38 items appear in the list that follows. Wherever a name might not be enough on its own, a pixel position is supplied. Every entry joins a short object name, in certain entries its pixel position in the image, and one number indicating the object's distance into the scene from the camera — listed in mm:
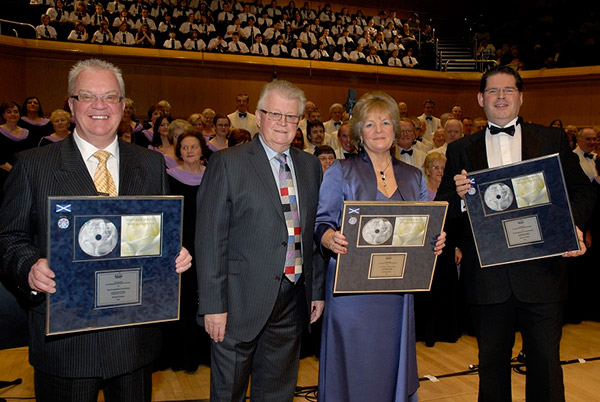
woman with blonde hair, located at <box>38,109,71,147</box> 7352
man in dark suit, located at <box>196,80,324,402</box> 2682
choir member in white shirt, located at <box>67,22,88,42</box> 12438
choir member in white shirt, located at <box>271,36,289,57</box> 14445
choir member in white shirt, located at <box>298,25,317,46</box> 15232
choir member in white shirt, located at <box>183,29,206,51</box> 13594
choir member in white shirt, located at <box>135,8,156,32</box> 13484
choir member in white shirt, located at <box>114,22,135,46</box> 12930
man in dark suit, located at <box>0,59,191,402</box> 2133
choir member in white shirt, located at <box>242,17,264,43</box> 14679
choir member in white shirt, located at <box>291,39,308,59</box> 14461
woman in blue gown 2967
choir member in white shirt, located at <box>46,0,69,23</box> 12641
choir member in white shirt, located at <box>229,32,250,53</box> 14117
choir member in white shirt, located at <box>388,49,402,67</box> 15586
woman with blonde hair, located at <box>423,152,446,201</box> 5730
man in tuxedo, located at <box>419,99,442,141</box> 12375
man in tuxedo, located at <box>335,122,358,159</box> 6687
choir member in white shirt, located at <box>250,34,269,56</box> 14289
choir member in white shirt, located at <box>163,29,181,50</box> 13484
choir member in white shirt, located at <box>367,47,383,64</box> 15252
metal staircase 16703
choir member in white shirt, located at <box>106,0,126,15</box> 13469
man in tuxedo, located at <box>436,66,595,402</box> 3010
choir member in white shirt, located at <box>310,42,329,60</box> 14875
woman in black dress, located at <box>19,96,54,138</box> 8797
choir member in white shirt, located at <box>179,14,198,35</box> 13969
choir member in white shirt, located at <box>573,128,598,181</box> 8266
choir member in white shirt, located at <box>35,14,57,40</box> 12328
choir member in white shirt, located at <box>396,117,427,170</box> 7845
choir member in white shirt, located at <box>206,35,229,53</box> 13844
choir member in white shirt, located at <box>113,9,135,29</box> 13195
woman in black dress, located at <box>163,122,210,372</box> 4785
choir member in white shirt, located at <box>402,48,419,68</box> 15852
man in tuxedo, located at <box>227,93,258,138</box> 10883
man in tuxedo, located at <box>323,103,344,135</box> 10719
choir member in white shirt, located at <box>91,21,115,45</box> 12498
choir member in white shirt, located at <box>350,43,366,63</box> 15266
